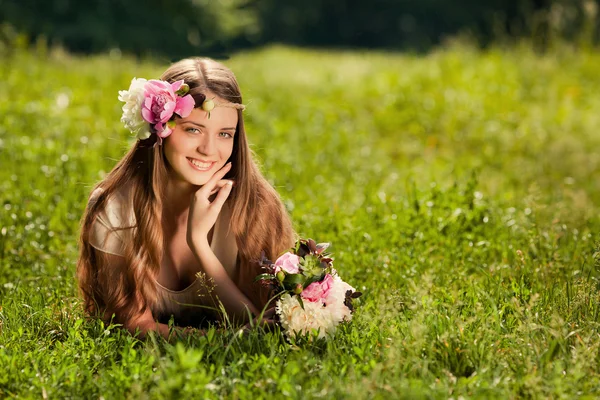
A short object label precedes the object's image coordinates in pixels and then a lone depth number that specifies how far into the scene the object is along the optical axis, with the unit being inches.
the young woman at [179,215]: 126.1
